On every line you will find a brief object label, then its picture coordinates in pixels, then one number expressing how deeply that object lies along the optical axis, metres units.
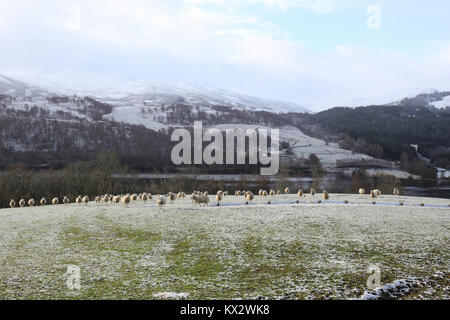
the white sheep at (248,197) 44.22
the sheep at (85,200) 43.94
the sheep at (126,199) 39.53
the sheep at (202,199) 39.31
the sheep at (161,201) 37.97
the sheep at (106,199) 44.39
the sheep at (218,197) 42.54
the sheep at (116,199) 43.84
